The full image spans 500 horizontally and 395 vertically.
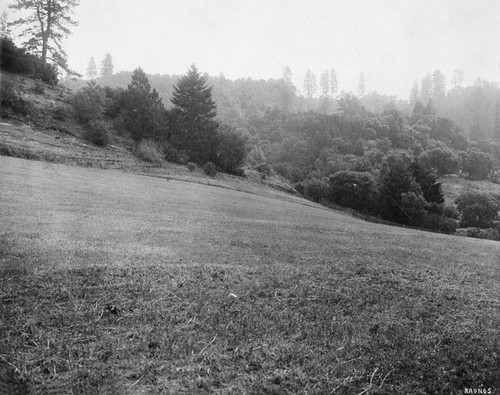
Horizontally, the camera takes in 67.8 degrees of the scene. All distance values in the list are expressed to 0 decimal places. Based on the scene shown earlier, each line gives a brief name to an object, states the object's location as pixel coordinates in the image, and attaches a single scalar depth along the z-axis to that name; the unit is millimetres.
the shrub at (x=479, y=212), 48969
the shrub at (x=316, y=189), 51094
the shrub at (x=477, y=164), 81250
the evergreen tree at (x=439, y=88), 163750
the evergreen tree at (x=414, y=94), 167200
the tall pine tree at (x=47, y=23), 43156
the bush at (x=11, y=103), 30531
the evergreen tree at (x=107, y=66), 130375
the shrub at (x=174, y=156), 38469
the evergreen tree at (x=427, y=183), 51219
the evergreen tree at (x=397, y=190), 45312
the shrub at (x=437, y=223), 41841
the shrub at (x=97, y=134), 33656
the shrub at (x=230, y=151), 43500
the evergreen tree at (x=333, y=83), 148375
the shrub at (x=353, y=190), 48750
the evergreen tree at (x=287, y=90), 130250
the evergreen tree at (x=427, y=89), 170875
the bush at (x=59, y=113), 34322
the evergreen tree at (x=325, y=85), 149000
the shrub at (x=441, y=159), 80562
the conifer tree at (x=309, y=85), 155625
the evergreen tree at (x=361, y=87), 167612
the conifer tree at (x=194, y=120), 43500
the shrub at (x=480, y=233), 38350
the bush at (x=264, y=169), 48969
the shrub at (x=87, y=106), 35812
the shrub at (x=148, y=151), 35250
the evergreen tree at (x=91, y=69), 129875
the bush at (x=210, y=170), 37719
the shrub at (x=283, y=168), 69562
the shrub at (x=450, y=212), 49828
